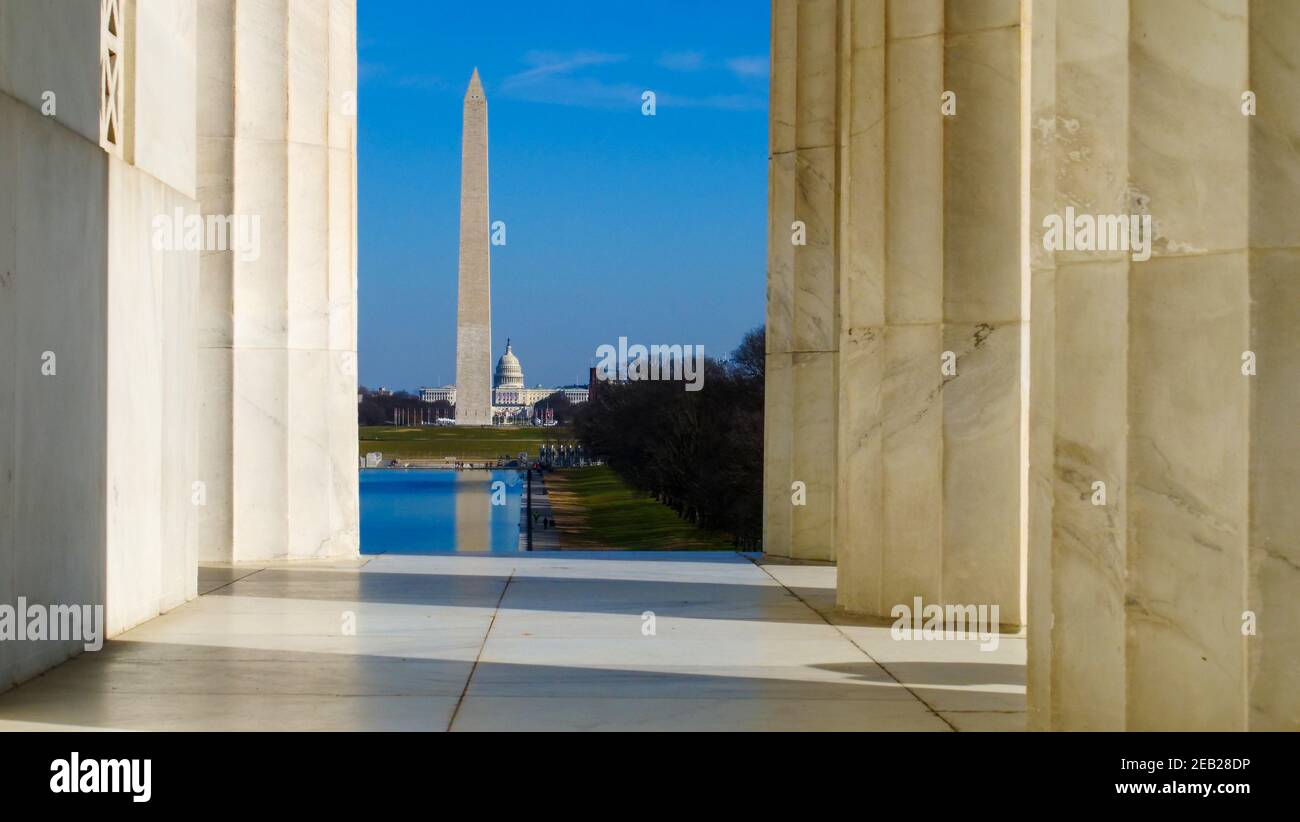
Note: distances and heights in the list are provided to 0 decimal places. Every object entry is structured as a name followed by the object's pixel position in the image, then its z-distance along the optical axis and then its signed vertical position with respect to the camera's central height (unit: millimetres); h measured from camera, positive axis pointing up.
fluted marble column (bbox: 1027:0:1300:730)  11141 +330
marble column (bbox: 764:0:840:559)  32094 +2822
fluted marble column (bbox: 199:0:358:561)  30078 +2649
